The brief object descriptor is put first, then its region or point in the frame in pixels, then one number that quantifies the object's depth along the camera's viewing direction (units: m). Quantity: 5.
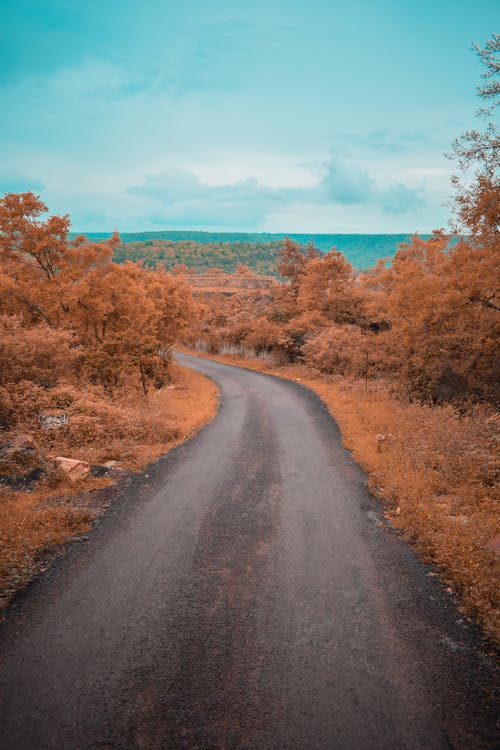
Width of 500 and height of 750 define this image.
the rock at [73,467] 9.59
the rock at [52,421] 12.09
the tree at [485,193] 10.23
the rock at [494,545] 6.14
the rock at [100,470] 10.27
